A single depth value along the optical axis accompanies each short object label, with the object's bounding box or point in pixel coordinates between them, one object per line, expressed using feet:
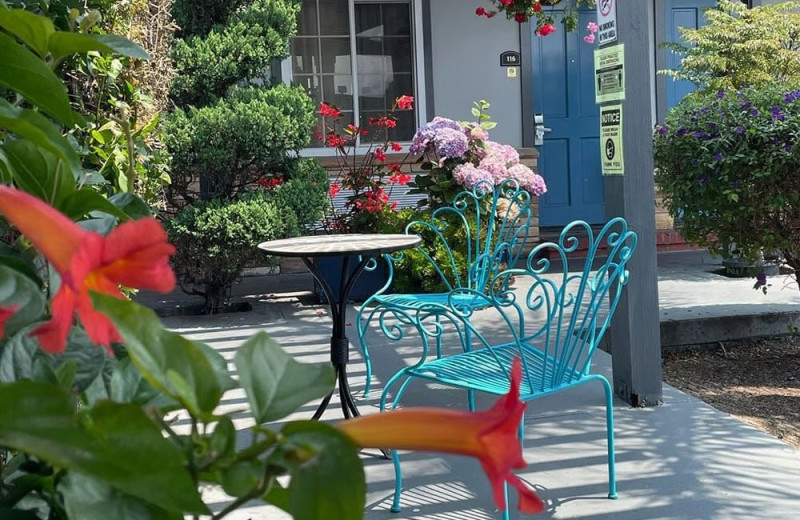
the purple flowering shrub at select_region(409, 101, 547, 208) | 23.81
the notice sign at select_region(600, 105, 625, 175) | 14.70
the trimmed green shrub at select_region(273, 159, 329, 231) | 22.04
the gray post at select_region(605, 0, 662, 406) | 14.49
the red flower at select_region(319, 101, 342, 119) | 24.29
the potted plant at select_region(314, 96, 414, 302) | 24.45
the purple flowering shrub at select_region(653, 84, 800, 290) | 16.24
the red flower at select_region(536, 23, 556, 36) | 21.35
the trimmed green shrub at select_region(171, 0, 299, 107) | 21.95
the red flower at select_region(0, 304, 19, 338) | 1.46
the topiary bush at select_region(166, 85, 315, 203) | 21.57
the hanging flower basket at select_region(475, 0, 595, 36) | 18.25
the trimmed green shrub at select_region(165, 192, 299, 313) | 21.21
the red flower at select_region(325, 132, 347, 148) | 25.50
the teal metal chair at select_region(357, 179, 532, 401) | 13.55
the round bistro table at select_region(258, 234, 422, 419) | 12.61
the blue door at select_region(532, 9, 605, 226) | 32.07
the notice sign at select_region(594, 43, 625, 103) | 14.55
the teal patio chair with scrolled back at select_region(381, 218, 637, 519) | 10.48
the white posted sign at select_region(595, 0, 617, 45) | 14.53
